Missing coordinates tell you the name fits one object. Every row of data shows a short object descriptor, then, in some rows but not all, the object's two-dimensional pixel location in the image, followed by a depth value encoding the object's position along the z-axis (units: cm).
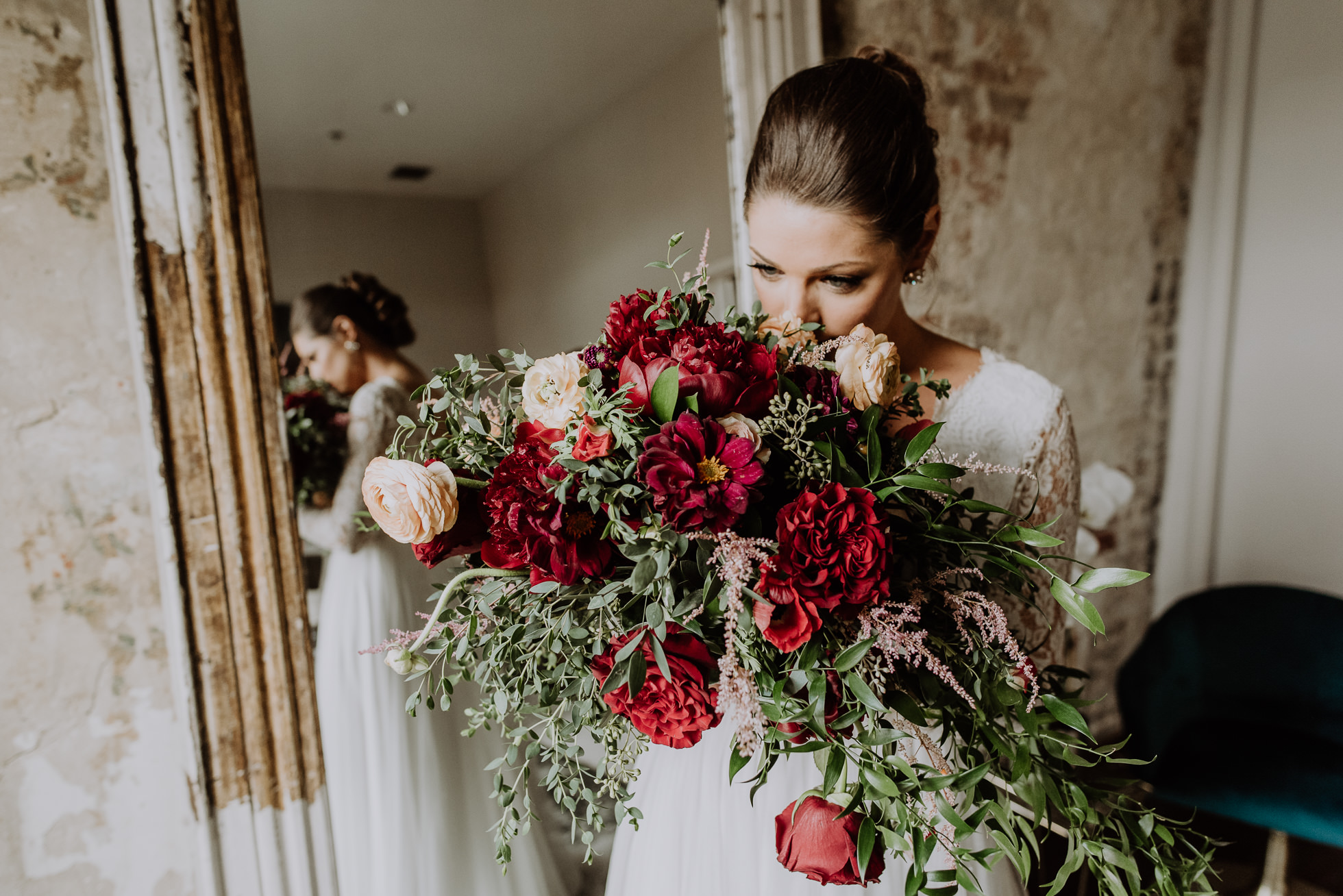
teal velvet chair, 172
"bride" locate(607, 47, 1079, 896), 99
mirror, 108
